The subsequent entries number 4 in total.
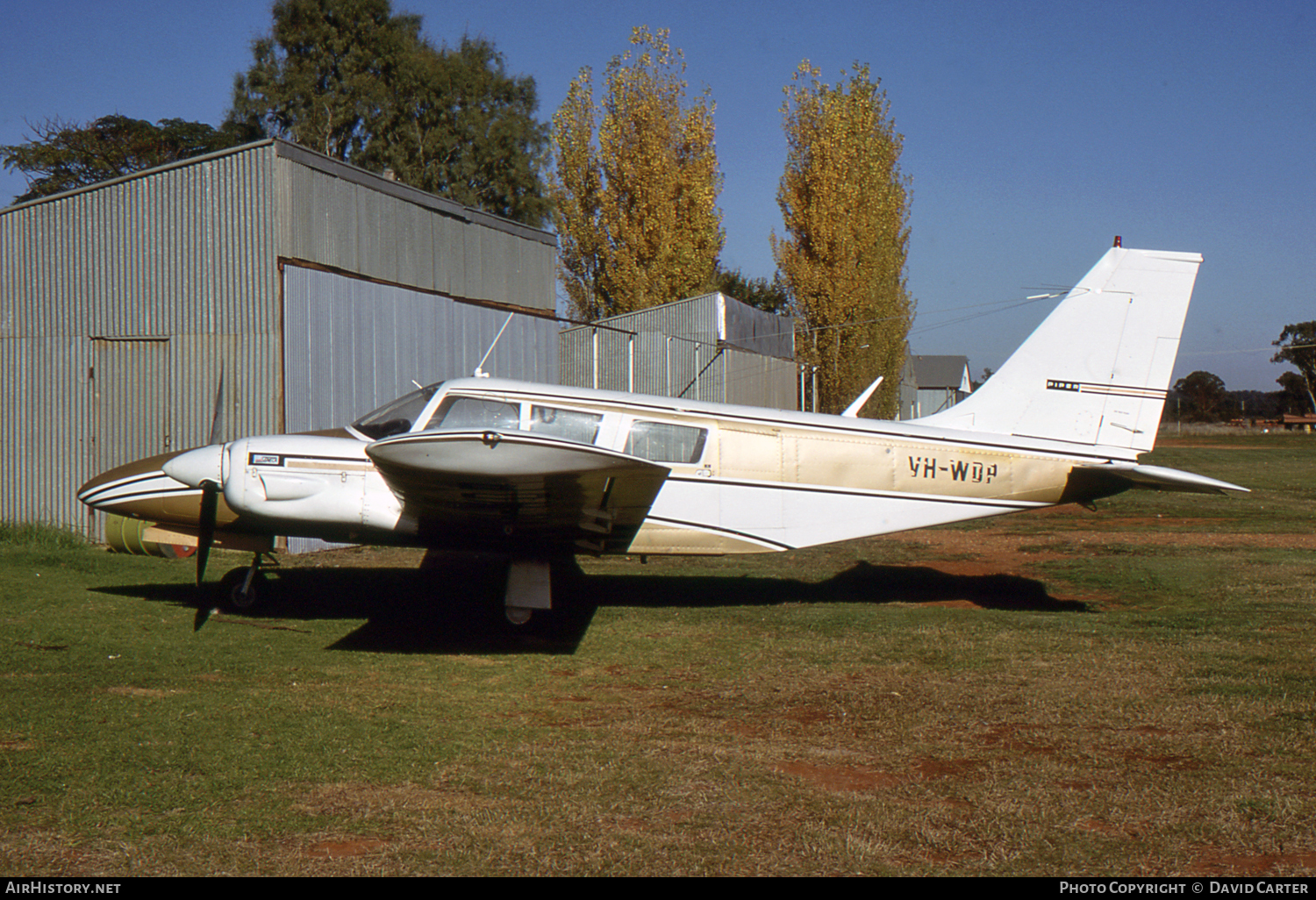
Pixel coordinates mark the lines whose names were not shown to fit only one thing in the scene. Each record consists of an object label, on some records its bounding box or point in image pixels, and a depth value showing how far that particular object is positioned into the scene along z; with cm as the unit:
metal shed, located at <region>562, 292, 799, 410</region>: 2592
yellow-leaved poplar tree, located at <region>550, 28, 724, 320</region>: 3503
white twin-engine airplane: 841
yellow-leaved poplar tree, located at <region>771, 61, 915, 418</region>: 3516
